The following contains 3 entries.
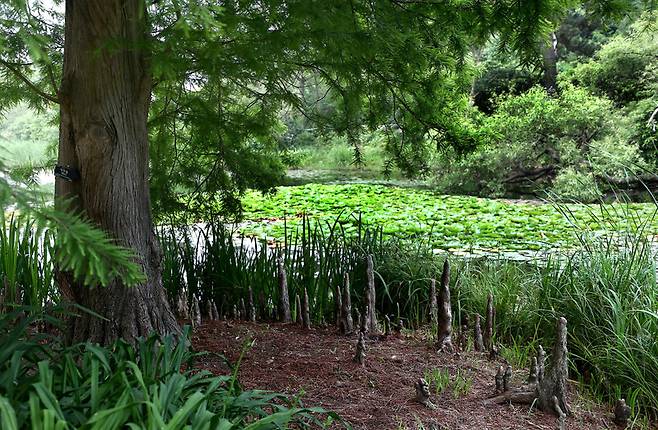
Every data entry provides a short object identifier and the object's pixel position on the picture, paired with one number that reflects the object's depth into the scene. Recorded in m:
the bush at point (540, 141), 10.48
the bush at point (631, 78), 10.52
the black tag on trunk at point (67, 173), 2.25
